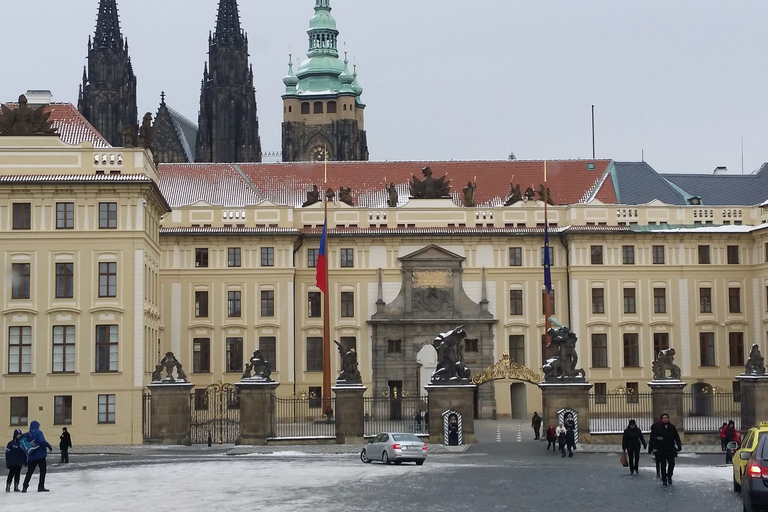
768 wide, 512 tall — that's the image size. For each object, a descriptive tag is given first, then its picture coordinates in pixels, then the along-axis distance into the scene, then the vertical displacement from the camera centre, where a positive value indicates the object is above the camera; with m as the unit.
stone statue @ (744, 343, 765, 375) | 49.22 +0.73
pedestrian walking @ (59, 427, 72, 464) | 41.43 -1.58
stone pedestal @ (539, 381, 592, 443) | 48.53 -0.40
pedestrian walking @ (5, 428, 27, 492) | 29.66 -1.37
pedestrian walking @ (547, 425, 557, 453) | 45.59 -1.54
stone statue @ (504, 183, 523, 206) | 74.69 +9.87
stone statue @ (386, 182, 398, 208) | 74.94 +10.04
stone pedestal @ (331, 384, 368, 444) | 48.72 -0.79
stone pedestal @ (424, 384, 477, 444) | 48.16 -0.49
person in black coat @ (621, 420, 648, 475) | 33.59 -1.31
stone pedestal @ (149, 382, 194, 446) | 50.78 -0.69
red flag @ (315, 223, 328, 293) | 62.22 +5.20
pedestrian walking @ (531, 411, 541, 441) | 53.41 -1.35
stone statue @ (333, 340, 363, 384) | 49.11 +0.67
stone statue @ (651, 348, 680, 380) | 49.56 +0.66
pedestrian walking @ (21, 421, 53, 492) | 29.45 -1.20
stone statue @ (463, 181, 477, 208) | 74.88 +10.03
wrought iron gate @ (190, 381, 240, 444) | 53.08 -1.23
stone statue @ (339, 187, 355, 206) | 74.88 +10.10
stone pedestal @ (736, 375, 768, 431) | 48.50 -0.47
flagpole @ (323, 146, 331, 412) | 57.33 +1.10
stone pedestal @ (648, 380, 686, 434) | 48.84 -0.44
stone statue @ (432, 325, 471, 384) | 48.81 +0.91
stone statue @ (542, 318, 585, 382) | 49.19 +0.90
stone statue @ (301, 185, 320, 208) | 74.75 +9.94
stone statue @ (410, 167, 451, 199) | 74.56 +10.36
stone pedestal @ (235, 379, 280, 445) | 48.66 -0.72
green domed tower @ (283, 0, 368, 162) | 140.00 +28.52
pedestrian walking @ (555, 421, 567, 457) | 42.91 -1.51
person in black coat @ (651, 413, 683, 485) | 29.92 -1.27
